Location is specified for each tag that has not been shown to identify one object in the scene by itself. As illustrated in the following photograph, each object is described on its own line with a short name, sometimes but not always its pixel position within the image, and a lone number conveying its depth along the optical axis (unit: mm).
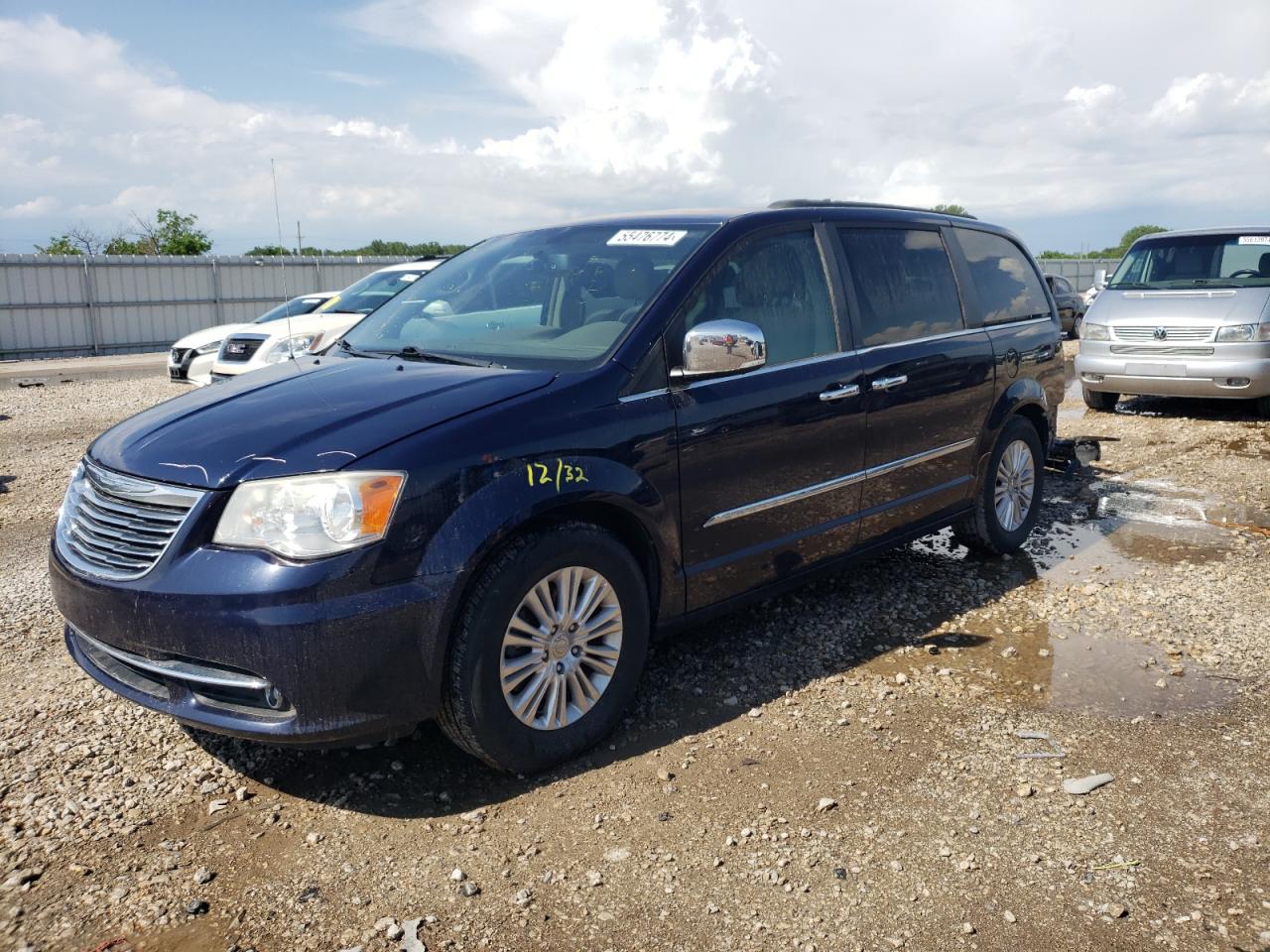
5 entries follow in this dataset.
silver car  9812
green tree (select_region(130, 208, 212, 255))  31297
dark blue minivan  2959
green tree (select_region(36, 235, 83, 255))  28688
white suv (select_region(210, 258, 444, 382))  10516
